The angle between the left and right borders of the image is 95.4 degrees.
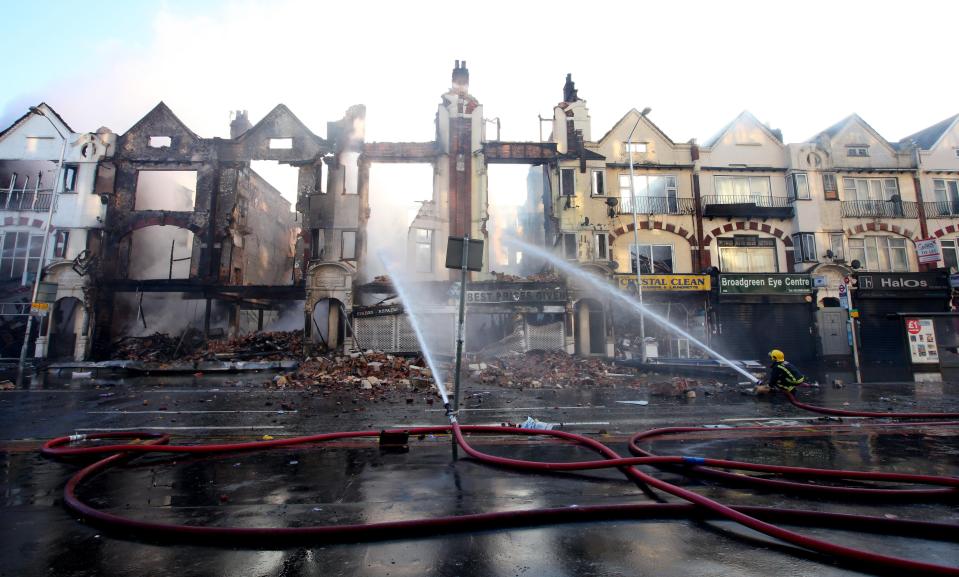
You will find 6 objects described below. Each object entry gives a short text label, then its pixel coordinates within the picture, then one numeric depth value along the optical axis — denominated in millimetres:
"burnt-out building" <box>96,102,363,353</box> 25609
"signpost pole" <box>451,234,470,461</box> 6559
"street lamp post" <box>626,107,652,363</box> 21734
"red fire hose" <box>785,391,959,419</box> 8313
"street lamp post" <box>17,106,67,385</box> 20542
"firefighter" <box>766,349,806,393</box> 11516
